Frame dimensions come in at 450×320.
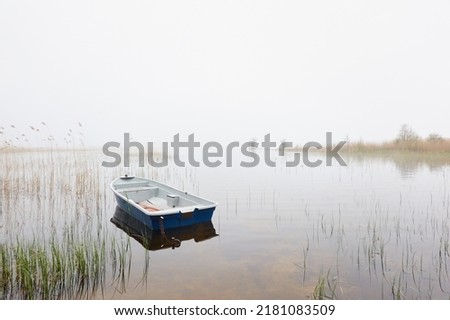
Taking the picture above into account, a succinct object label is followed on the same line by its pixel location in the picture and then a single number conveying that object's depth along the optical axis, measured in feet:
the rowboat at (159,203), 12.91
